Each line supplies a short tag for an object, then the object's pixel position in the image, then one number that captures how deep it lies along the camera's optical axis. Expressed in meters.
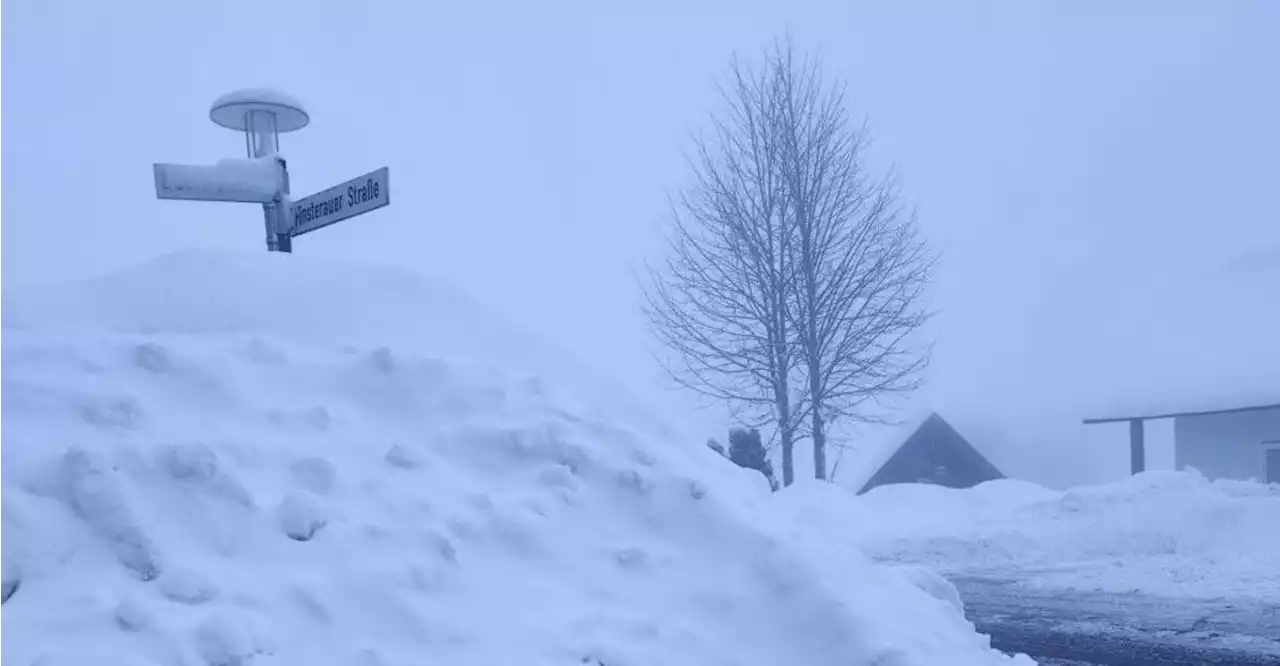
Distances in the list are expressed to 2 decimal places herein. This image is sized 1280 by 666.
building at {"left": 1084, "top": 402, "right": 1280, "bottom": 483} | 20.83
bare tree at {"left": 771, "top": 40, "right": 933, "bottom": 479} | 17.28
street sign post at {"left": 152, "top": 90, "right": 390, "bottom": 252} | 6.25
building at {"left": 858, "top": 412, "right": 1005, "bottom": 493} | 29.39
